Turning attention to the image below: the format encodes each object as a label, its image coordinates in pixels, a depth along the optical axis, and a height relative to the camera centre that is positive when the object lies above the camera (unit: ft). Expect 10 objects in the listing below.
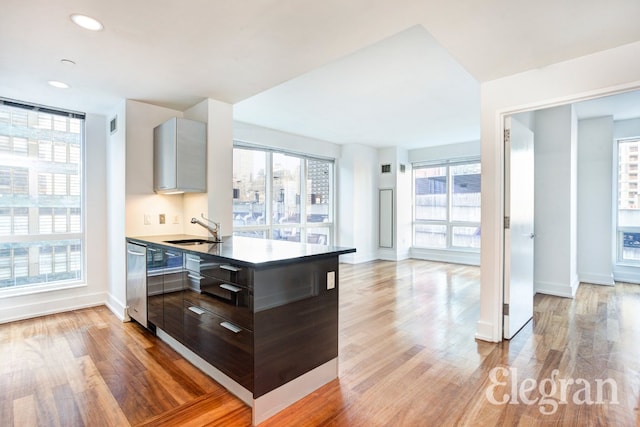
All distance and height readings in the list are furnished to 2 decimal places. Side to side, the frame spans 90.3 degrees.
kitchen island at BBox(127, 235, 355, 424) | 5.98 -2.27
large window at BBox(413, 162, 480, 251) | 23.26 +0.25
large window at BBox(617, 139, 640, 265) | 16.79 +0.33
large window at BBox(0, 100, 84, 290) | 11.57 +0.53
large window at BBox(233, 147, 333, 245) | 18.17 +0.85
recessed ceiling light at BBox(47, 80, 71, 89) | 9.88 +3.96
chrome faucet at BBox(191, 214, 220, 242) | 10.49 -0.70
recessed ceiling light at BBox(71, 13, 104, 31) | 6.54 +3.96
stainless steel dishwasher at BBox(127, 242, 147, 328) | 10.08 -2.42
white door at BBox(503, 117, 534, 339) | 9.59 -0.58
